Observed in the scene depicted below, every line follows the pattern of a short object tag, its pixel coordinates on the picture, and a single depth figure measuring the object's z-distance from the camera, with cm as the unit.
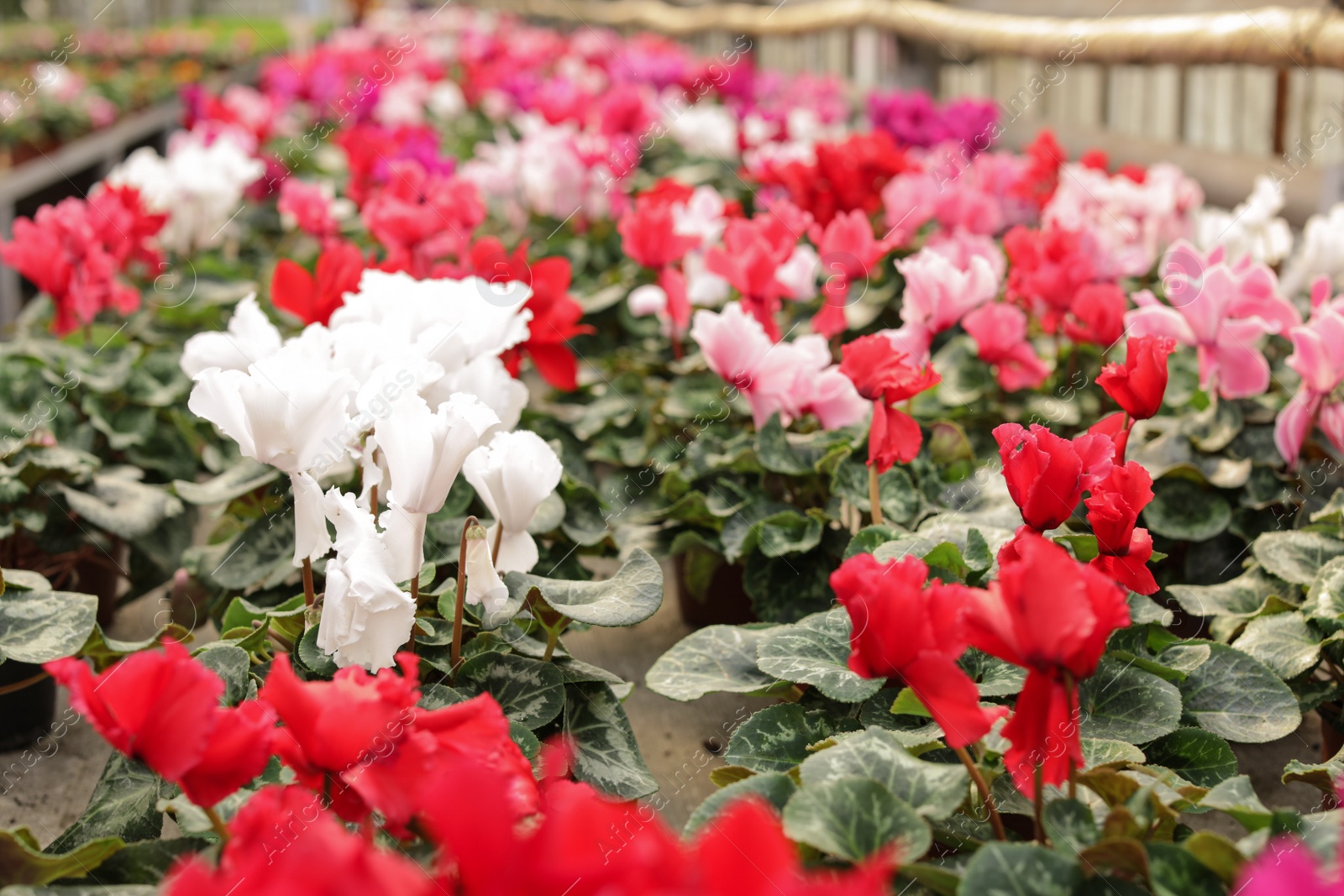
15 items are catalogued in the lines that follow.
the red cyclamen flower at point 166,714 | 73
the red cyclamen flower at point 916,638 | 79
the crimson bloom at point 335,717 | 74
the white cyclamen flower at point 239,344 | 136
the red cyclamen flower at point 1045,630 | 73
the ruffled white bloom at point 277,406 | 107
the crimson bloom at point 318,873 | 51
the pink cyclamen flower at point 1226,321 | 159
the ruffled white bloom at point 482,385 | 129
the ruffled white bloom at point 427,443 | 103
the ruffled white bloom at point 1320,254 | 211
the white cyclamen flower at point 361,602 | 101
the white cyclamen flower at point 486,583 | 111
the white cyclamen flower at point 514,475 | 108
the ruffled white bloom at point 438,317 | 130
